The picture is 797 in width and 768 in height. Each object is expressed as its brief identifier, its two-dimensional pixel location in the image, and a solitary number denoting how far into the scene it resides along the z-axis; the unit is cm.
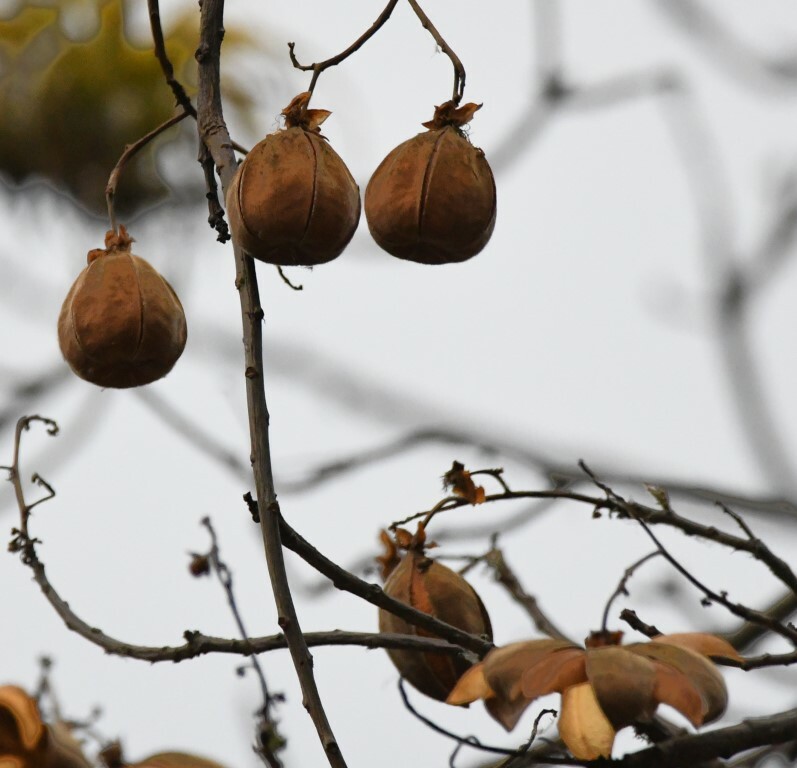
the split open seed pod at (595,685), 396
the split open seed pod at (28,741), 396
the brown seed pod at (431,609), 417
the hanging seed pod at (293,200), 410
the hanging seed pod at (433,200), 413
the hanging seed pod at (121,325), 416
